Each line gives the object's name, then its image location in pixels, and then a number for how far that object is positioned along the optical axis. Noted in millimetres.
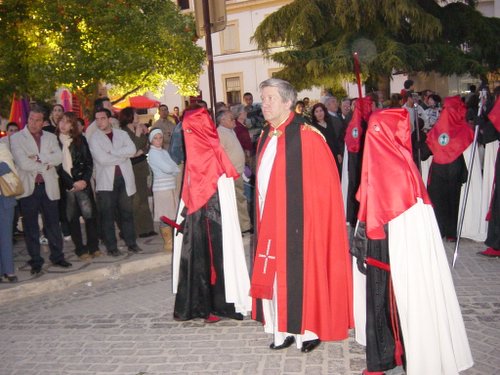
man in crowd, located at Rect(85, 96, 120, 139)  7996
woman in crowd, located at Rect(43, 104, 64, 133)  8867
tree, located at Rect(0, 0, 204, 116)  14352
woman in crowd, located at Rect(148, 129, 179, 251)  8234
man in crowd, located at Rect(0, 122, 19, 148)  9148
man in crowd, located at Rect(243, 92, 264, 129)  10477
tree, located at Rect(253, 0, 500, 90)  14211
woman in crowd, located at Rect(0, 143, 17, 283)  6762
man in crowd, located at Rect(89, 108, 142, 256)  7793
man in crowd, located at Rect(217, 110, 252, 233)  8281
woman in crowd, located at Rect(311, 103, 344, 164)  9789
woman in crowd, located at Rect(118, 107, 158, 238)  8930
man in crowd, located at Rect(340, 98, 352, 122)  11453
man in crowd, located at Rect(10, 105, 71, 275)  7250
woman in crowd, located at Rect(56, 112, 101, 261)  7758
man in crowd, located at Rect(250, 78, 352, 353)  4379
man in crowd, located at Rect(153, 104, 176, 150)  10656
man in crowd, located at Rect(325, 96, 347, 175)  9859
